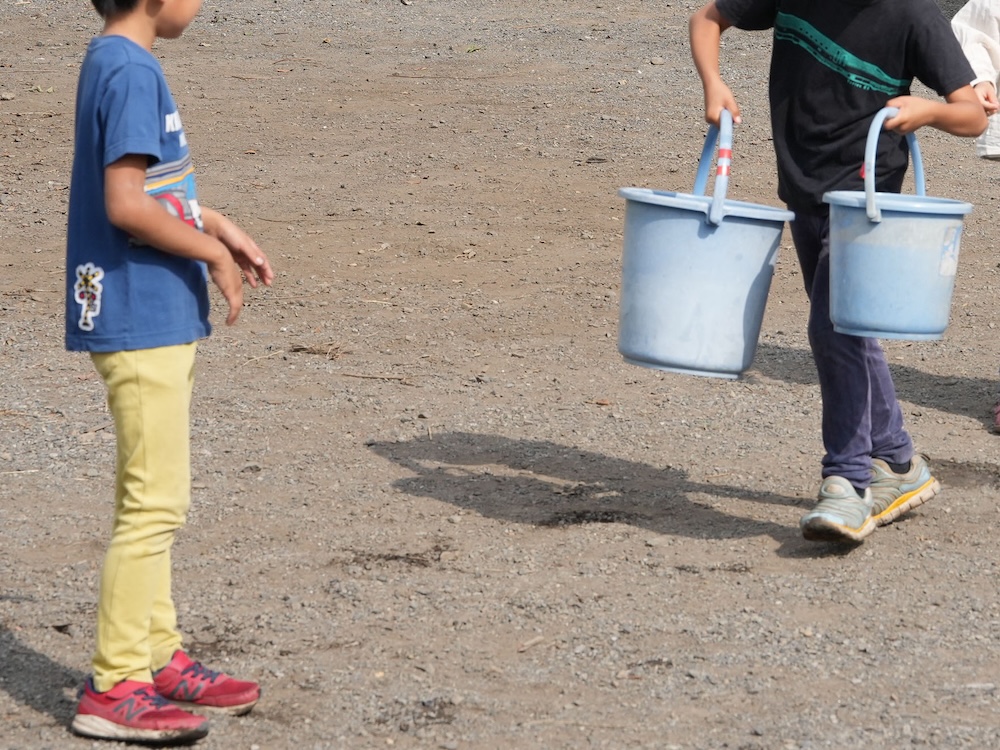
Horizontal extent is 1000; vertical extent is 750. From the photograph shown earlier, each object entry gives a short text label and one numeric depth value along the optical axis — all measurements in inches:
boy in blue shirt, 217.9
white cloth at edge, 402.6
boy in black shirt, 307.3
